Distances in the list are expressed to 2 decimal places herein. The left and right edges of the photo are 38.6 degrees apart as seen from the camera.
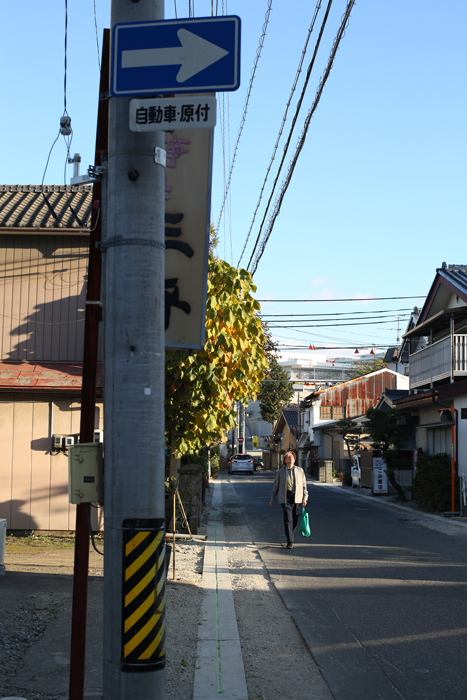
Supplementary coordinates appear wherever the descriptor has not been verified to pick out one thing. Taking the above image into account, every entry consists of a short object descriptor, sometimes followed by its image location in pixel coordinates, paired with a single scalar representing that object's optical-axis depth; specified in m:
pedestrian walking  12.41
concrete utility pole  3.47
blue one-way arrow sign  3.66
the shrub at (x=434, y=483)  19.59
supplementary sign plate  3.64
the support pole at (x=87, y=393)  4.17
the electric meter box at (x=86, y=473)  3.86
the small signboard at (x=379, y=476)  28.23
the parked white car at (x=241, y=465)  56.25
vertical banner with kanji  6.42
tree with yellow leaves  10.69
